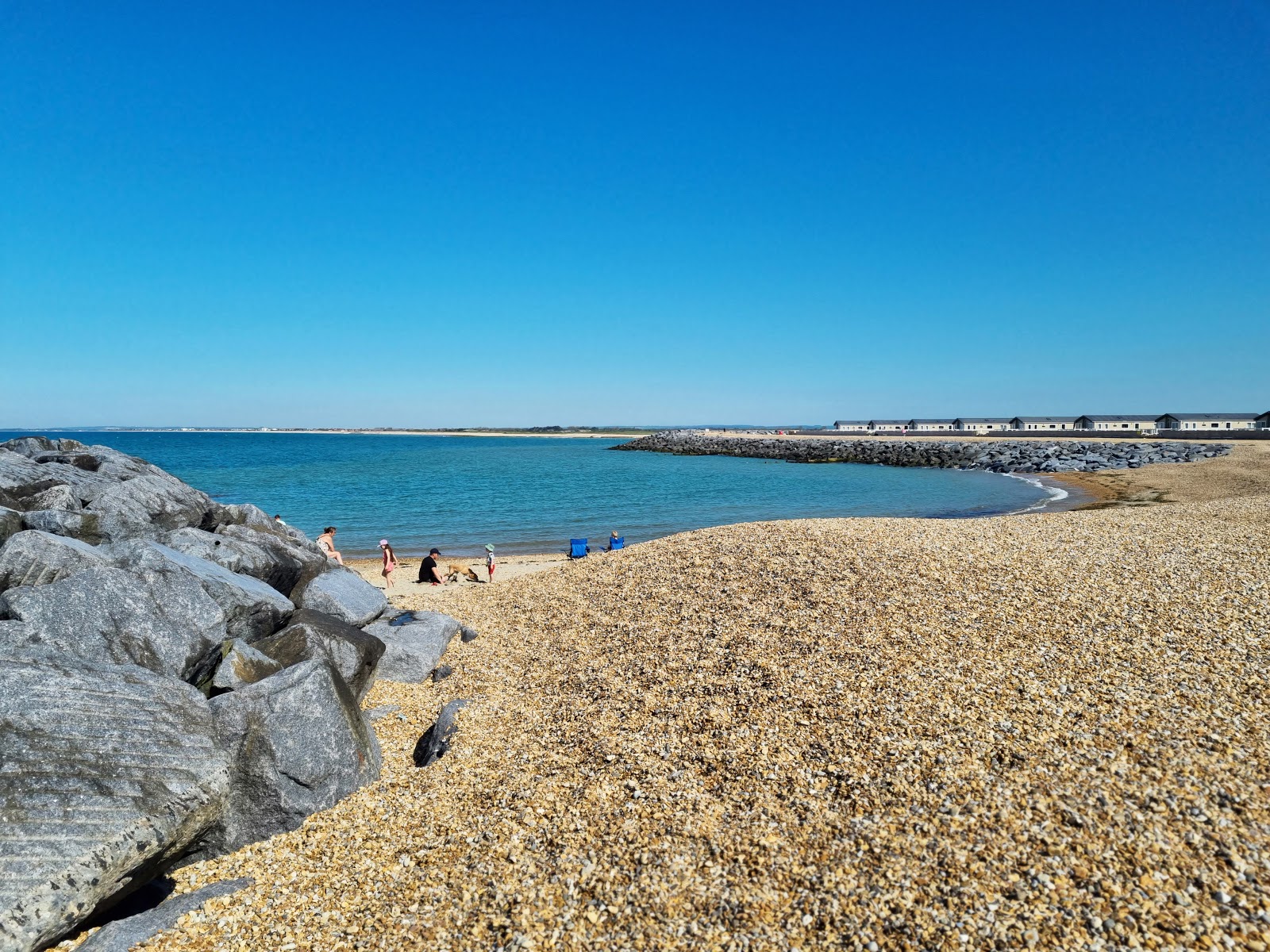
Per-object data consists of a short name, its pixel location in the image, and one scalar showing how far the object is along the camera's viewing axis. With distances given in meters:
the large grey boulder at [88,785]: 4.95
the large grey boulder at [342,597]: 11.45
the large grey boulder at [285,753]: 6.60
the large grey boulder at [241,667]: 7.64
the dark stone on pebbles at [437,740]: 8.20
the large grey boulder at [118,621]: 7.23
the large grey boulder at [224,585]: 8.35
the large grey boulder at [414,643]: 10.84
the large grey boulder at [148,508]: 12.61
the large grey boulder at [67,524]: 10.92
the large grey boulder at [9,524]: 10.14
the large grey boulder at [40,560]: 8.27
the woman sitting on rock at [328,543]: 18.45
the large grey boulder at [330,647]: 8.75
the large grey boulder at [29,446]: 19.13
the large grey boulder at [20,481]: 12.46
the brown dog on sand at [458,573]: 19.20
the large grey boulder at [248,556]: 11.17
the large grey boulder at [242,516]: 16.55
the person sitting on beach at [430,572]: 19.26
